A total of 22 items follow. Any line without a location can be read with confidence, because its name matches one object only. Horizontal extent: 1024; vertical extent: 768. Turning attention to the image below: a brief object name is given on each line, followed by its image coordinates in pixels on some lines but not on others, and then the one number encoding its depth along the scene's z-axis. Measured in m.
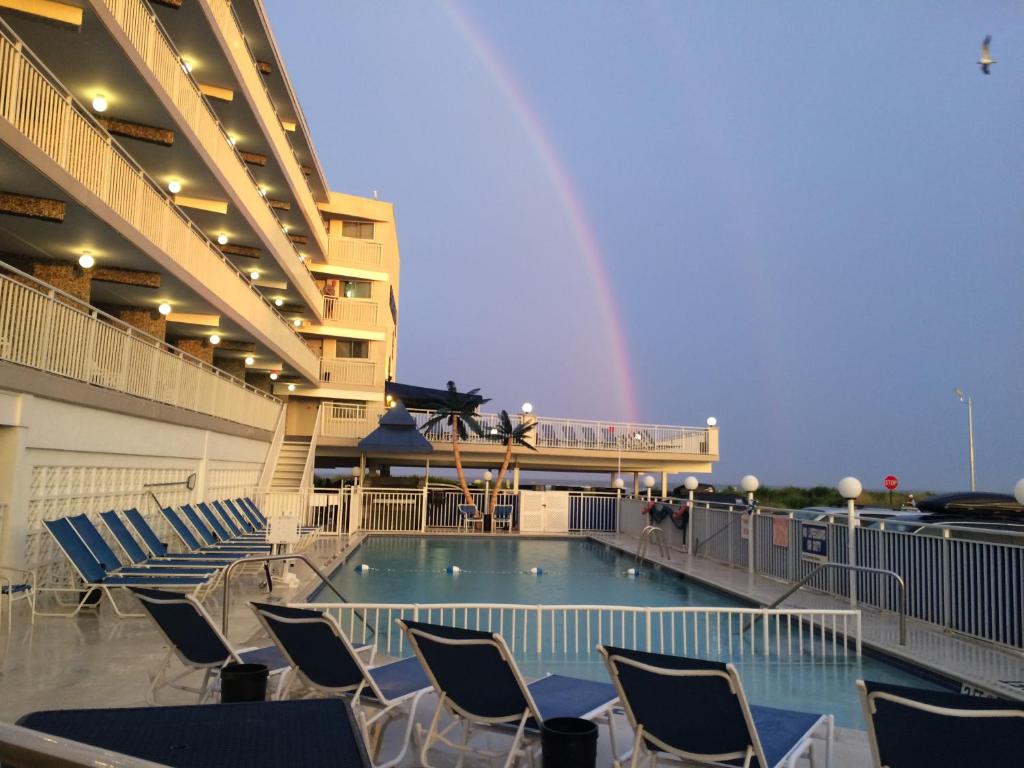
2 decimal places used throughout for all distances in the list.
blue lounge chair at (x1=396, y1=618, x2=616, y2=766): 4.14
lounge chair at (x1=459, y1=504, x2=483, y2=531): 24.78
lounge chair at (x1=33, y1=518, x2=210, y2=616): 8.92
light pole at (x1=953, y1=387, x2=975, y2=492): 34.47
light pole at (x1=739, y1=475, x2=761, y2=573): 14.79
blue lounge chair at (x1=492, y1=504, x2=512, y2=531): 25.20
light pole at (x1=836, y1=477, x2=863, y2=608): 11.30
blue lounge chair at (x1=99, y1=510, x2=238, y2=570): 10.19
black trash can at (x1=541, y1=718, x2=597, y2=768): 3.88
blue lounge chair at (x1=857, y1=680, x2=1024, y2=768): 2.99
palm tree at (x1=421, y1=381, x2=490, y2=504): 28.31
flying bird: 14.38
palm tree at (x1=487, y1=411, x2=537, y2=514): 28.75
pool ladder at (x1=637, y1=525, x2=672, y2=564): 17.27
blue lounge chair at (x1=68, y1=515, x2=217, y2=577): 9.46
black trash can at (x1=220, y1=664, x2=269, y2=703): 4.59
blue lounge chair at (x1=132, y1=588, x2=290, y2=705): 5.13
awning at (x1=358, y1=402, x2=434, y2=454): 25.50
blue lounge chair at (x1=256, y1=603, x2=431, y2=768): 4.59
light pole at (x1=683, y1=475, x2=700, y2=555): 17.77
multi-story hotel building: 9.91
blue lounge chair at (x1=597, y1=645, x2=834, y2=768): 3.61
